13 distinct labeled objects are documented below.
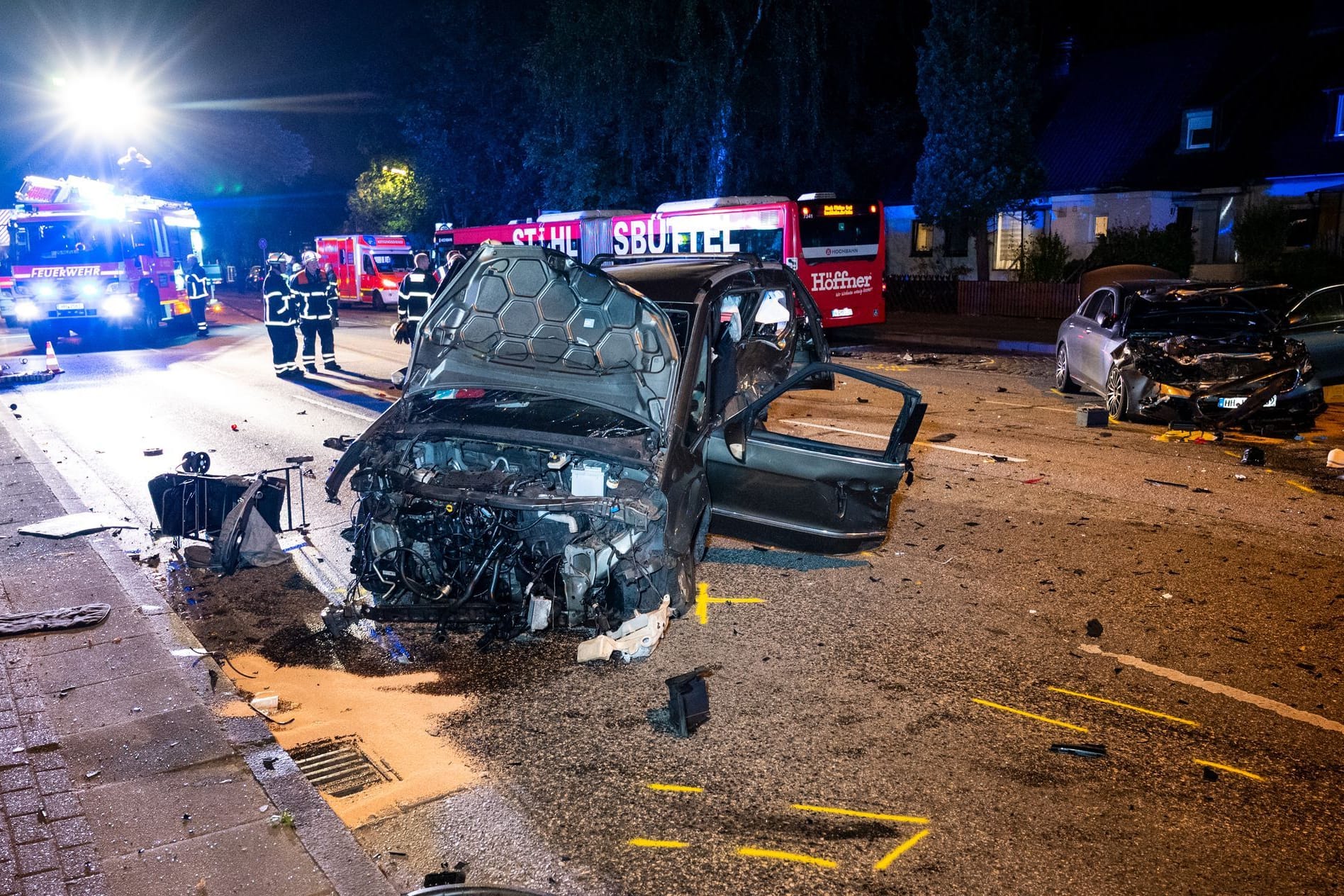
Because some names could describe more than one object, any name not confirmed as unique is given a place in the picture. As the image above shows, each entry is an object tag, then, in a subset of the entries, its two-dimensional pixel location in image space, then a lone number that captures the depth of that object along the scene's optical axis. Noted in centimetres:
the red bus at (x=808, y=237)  2238
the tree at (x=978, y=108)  3016
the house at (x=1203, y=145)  2975
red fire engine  2156
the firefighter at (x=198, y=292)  2597
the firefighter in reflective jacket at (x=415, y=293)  1454
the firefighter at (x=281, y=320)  1680
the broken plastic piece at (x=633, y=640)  524
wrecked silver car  1102
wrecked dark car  517
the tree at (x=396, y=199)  5153
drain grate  432
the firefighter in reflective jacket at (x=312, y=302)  1689
